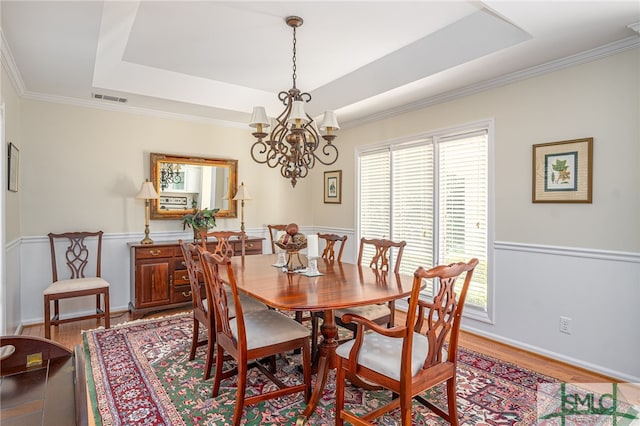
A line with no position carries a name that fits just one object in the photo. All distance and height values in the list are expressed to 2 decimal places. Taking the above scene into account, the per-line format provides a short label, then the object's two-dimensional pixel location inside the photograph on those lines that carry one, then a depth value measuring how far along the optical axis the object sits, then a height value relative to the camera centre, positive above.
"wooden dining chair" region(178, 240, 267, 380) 2.46 -0.73
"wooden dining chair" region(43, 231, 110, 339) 3.42 -0.69
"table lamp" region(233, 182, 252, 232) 4.96 +0.22
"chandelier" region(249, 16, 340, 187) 2.72 +0.64
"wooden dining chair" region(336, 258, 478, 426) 1.68 -0.75
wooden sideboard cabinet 4.05 -0.78
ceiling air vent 3.88 +1.22
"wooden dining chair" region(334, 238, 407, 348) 2.67 -0.76
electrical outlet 2.95 -0.93
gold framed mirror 4.54 +0.34
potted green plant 4.45 -0.13
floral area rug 2.15 -1.22
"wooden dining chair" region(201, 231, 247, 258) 3.63 -0.29
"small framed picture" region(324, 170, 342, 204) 5.41 +0.36
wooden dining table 1.95 -0.48
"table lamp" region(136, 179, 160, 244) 4.22 +0.18
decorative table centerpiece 2.63 -0.22
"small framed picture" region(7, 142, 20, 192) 3.05 +0.38
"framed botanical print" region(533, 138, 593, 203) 2.83 +0.32
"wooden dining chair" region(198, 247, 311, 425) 2.02 -0.76
